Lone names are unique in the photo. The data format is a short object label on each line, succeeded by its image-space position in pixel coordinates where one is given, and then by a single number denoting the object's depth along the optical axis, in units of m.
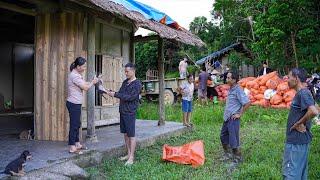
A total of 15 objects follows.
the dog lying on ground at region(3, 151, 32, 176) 4.00
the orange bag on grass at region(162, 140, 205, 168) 5.61
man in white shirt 16.57
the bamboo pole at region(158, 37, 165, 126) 8.40
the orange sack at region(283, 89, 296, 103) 12.90
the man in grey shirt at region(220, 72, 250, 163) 5.62
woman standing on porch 5.28
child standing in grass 8.40
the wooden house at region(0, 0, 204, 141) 6.03
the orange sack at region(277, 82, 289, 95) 13.28
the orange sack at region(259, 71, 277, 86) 14.37
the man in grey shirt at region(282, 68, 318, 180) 3.89
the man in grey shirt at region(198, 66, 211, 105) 14.66
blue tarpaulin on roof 8.01
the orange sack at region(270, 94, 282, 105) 13.21
